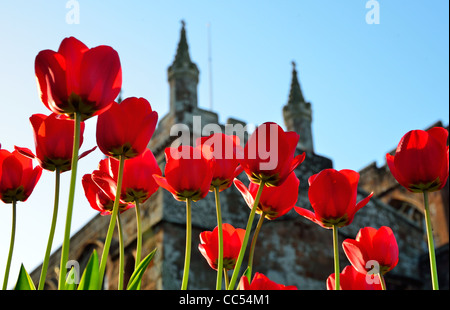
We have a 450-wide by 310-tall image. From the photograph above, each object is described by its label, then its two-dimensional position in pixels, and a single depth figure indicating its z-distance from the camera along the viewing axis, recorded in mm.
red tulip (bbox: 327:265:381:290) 1188
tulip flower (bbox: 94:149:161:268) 1083
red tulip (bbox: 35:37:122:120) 863
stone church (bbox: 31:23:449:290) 9789
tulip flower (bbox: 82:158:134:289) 1055
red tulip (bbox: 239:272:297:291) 888
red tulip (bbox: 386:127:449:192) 979
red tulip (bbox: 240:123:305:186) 968
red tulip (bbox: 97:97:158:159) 950
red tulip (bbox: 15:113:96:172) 988
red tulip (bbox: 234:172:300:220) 1146
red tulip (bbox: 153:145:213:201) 992
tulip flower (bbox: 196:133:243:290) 1046
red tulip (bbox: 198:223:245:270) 1204
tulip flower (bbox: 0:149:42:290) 1041
